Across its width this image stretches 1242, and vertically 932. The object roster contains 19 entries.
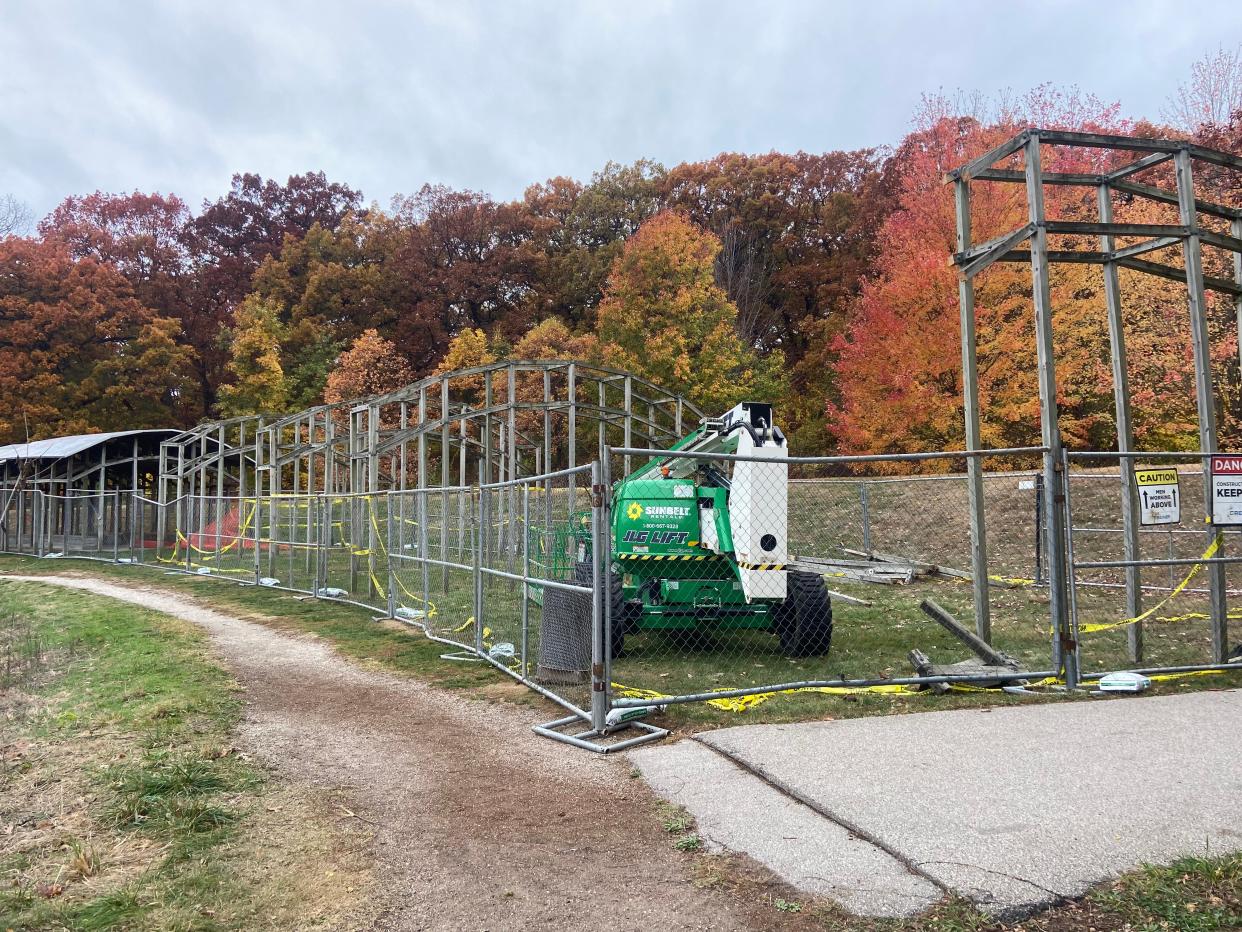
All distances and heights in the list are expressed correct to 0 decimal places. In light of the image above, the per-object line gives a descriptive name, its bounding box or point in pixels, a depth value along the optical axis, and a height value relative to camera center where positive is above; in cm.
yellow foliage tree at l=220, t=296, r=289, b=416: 3881 +618
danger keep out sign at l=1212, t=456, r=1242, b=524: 737 +9
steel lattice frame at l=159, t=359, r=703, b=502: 1556 +189
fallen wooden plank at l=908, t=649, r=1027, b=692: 671 -141
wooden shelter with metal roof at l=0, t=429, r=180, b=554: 2628 +85
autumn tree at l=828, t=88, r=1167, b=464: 2062 +413
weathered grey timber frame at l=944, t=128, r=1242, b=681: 762 +235
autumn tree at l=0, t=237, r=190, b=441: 3888 +796
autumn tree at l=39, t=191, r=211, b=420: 4778 +1525
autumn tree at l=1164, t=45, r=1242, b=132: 2048 +949
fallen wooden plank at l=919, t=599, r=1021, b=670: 719 -128
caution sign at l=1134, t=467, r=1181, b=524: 716 +0
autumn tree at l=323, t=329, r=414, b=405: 3488 +573
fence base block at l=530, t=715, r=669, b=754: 554 -160
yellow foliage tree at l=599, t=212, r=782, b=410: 2970 +656
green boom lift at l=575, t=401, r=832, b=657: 827 -63
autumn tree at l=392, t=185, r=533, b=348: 4534 +1299
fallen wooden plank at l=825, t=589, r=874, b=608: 1256 -151
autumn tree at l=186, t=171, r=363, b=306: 5116 +1846
